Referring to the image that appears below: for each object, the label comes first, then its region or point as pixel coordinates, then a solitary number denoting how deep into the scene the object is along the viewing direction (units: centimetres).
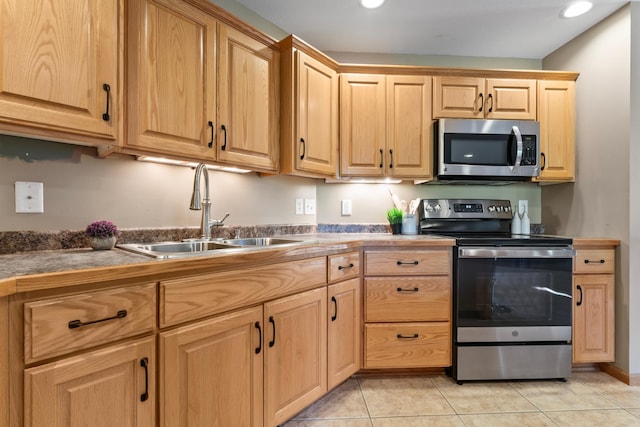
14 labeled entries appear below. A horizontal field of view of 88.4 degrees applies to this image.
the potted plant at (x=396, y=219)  259
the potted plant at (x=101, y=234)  138
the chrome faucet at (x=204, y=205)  163
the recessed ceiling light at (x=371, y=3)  204
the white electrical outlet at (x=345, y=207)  268
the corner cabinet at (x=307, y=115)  201
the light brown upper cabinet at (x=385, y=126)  238
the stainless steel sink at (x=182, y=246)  154
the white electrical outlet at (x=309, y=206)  255
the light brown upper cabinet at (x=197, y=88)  138
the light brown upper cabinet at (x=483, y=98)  243
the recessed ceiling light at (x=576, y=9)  208
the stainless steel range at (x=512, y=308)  209
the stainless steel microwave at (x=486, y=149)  238
